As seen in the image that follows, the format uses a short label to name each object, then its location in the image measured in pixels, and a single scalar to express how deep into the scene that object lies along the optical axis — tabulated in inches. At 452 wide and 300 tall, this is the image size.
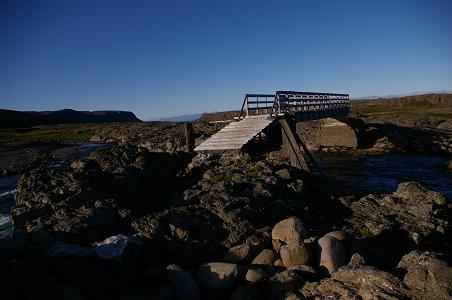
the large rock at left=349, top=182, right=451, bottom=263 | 482.0
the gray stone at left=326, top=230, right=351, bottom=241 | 420.5
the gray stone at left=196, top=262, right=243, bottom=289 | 353.7
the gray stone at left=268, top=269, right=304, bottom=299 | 326.0
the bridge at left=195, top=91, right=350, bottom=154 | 764.6
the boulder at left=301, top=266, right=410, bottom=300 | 280.3
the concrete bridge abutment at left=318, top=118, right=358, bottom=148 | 1724.9
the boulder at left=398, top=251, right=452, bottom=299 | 271.6
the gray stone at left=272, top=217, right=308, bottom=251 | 423.8
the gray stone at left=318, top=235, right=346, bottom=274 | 368.7
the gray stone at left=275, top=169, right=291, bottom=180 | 620.7
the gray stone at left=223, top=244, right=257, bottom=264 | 402.6
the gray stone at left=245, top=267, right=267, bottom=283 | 354.5
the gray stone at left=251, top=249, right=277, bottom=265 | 394.9
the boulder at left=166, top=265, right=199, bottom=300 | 342.0
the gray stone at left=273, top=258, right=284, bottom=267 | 385.4
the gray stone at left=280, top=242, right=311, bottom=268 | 377.7
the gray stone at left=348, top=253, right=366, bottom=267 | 342.5
